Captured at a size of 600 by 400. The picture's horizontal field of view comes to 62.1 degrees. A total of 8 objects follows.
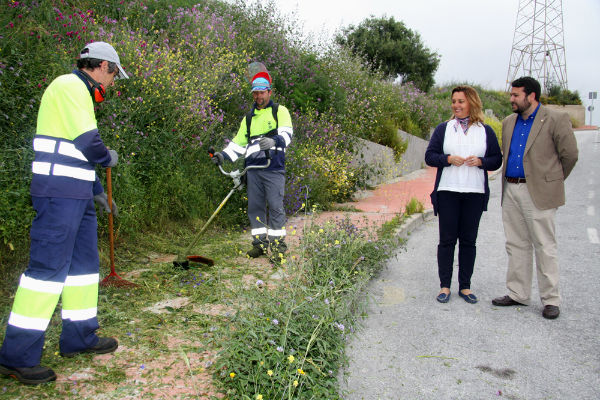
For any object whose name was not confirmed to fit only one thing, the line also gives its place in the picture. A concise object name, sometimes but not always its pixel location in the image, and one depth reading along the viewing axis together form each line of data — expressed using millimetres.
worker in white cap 3023
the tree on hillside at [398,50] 27266
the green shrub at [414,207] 8891
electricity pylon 45062
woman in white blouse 4805
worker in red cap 5652
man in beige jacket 4535
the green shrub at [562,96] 49697
